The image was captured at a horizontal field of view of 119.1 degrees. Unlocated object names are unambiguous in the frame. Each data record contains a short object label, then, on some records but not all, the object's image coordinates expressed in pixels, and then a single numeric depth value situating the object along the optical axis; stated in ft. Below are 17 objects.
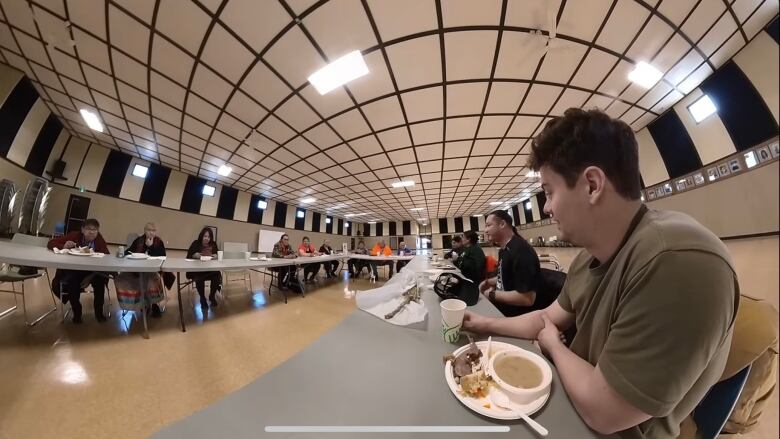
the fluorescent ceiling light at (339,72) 8.94
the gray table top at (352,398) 1.69
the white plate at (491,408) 1.78
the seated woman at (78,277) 8.09
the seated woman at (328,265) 21.16
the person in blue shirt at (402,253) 23.80
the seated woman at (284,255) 15.14
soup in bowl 1.91
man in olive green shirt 1.47
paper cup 2.85
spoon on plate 1.69
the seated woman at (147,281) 7.98
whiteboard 29.91
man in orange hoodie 21.45
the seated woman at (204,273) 11.00
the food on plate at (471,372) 2.04
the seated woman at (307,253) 18.45
